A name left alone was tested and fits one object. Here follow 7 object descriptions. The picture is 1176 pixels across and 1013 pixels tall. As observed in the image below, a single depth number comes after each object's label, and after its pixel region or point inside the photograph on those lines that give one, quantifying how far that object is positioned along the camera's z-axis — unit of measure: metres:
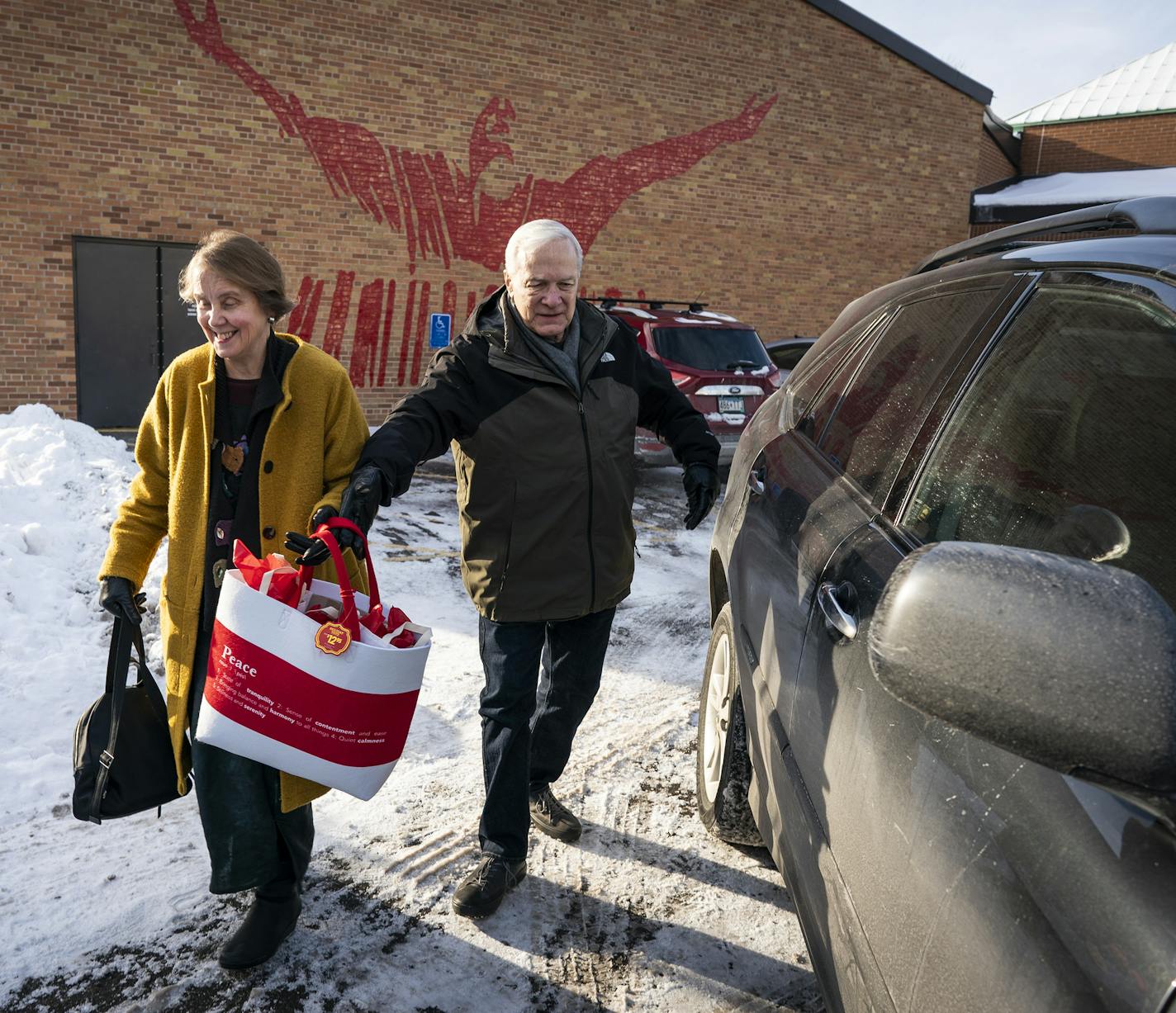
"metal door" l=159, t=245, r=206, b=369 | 11.38
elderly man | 2.72
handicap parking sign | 12.77
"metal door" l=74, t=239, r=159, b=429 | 11.04
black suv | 0.96
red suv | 9.06
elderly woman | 2.48
